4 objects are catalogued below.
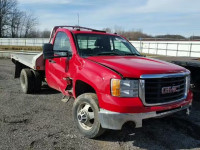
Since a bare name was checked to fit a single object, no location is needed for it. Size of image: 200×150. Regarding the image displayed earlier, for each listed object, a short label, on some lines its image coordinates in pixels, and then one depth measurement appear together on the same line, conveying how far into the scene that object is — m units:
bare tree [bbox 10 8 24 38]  55.73
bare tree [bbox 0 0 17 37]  53.38
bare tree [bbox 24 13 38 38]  59.09
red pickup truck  2.46
